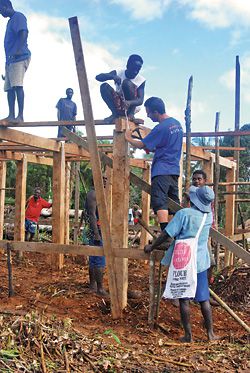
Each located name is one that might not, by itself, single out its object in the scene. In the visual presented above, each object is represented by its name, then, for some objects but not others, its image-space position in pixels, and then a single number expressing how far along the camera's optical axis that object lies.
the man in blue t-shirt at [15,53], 7.68
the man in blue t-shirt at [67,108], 12.38
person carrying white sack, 5.50
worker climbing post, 6.94
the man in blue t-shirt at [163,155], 6.12
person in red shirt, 13.30
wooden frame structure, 5.91
